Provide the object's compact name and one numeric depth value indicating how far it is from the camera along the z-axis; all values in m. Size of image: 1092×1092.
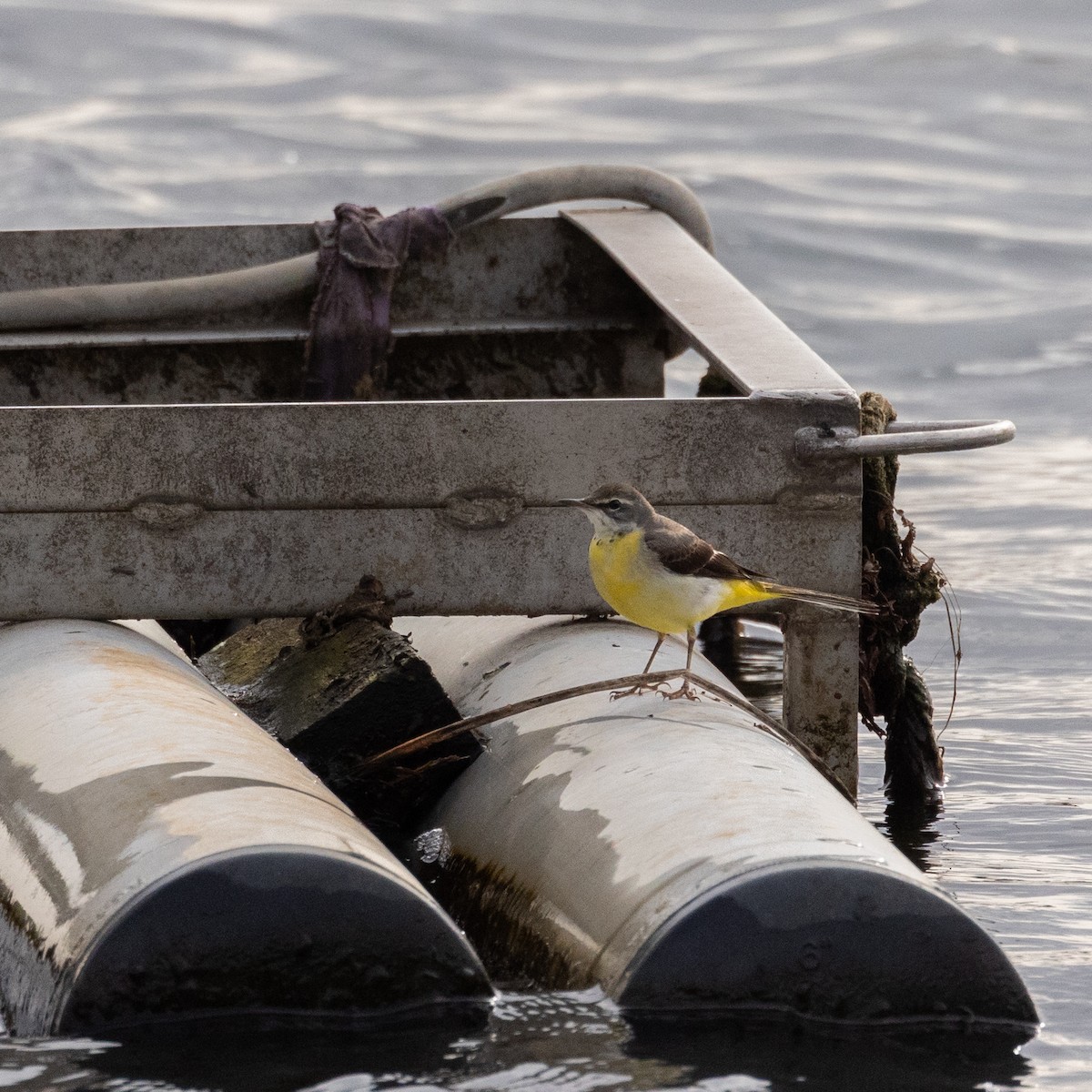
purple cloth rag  18.50
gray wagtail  12.14
